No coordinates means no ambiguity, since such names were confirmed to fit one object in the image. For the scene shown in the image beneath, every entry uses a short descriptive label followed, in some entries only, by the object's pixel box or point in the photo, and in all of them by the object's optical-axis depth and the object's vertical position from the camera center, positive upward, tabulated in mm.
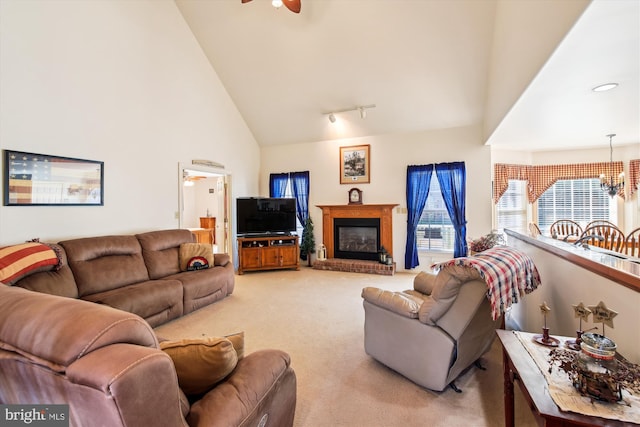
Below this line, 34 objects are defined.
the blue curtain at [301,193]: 6488 +461
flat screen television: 5789 -59
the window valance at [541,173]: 5691 +766
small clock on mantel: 5961 +339
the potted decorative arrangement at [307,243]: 6305 -710
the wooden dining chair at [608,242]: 4066 -518
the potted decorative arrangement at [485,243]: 3677 -439
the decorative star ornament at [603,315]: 1216 -471
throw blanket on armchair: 1748 -432
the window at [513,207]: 5965 +64
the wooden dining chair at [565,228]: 5287 -375
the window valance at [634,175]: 5367 +660
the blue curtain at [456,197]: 5191 +254
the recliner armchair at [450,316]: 1820 -776
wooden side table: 1016 -770
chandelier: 4875 +446
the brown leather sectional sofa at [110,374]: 691 -444
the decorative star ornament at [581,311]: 1314 -497
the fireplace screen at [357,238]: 5883 -572
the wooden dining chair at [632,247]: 3786 -546
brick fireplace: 5641 -432
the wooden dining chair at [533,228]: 4586 -313
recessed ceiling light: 2684 +1219
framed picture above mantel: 5968 +1053
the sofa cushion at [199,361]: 1121 -608
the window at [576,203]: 5762 +130
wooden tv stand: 5676 -850
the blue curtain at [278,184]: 6736 +705
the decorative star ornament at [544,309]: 1538 -560
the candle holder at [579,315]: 1319 -515
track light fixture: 5305 +2018
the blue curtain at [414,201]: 5469 +204
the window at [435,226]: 5465 -305
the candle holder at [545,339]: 1504 -727
